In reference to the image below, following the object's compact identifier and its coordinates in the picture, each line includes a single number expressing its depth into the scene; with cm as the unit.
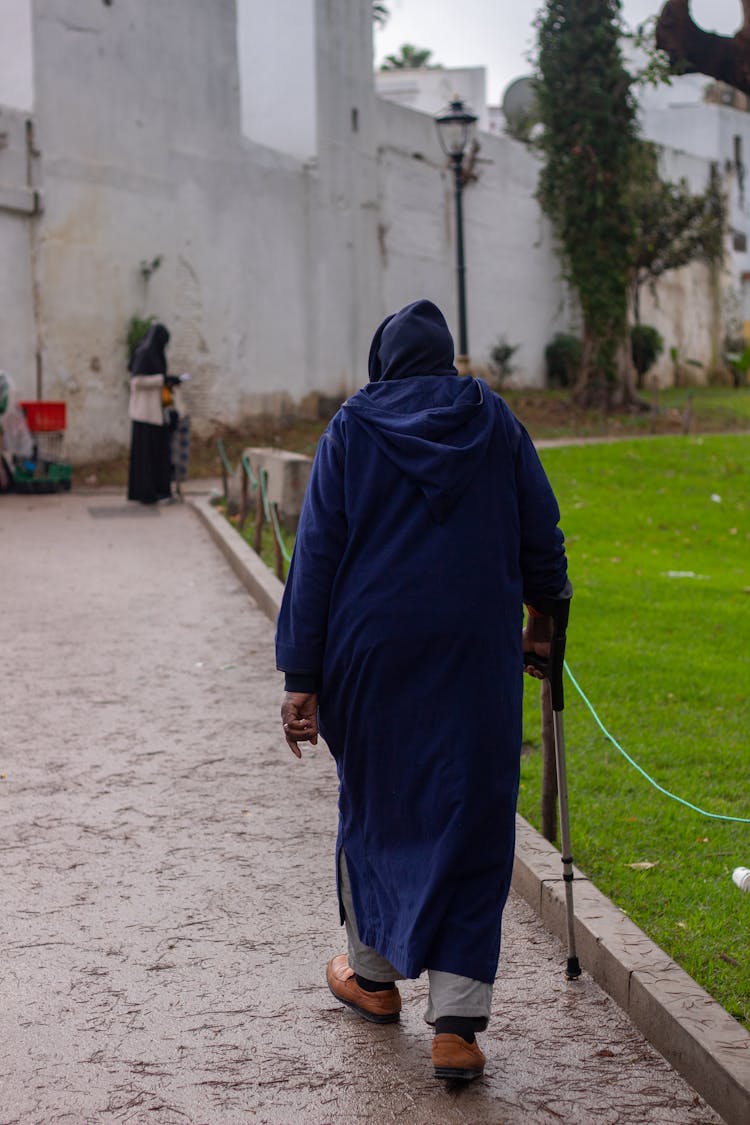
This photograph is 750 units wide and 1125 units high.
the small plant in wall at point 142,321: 2030
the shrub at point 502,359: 3033
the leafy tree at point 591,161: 2622
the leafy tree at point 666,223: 3002
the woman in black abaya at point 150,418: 1655
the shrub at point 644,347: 3412
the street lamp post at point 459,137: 1677
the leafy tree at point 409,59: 6091
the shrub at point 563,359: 3197
